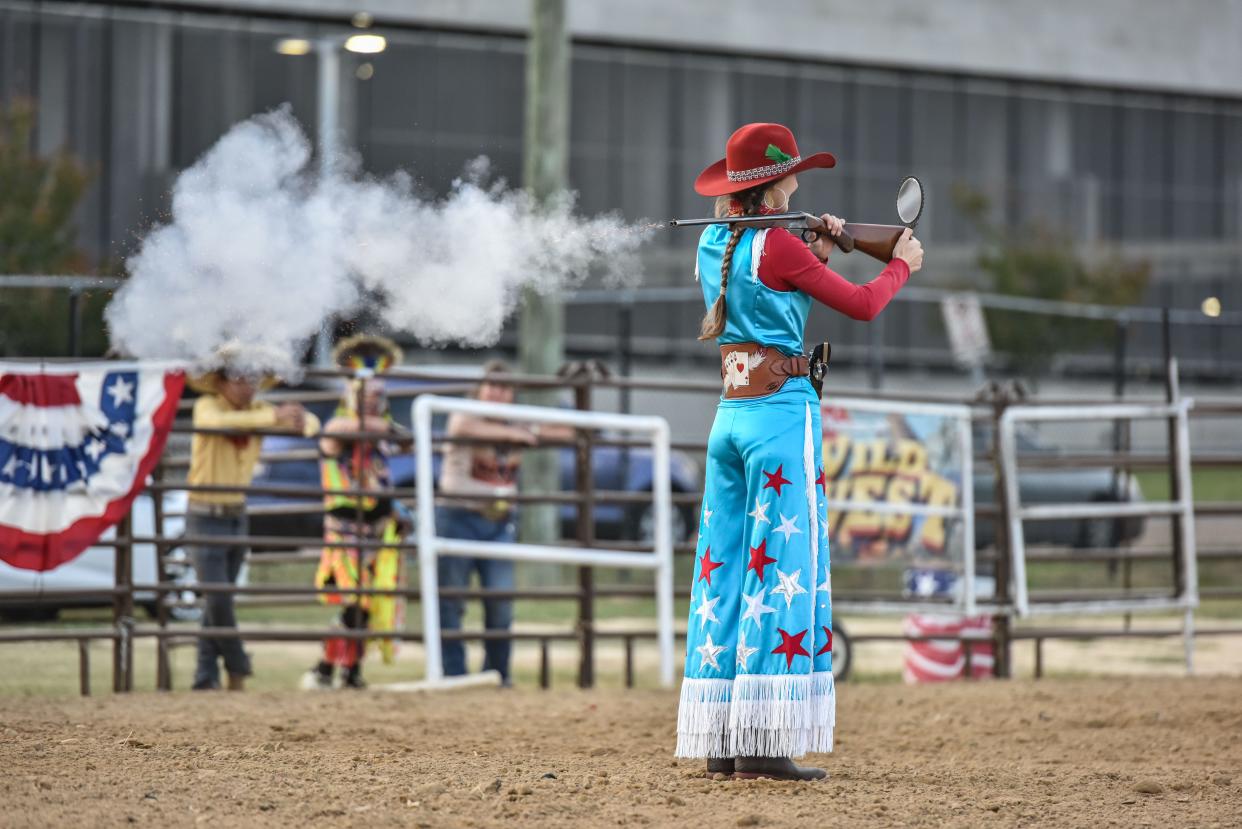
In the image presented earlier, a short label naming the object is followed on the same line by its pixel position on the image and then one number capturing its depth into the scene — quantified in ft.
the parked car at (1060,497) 113.38
